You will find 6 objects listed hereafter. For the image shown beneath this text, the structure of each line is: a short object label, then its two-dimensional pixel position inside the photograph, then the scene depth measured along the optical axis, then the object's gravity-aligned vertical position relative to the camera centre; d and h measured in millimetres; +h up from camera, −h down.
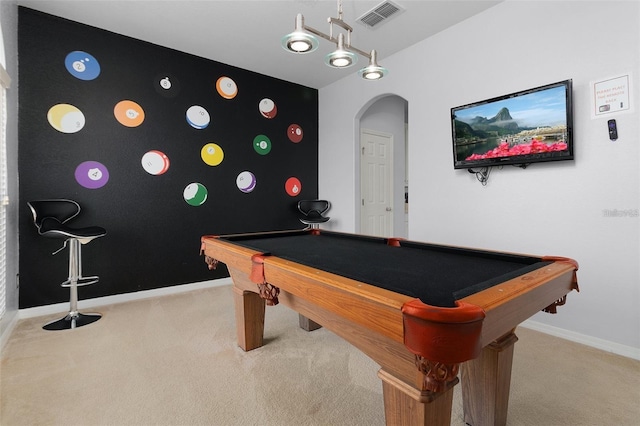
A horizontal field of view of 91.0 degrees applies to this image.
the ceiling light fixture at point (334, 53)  1967 +1127
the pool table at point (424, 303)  865 -291
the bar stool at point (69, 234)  2713 -117
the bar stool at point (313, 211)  4453 +96
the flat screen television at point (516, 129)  2459 +750
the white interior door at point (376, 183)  4910 +552
